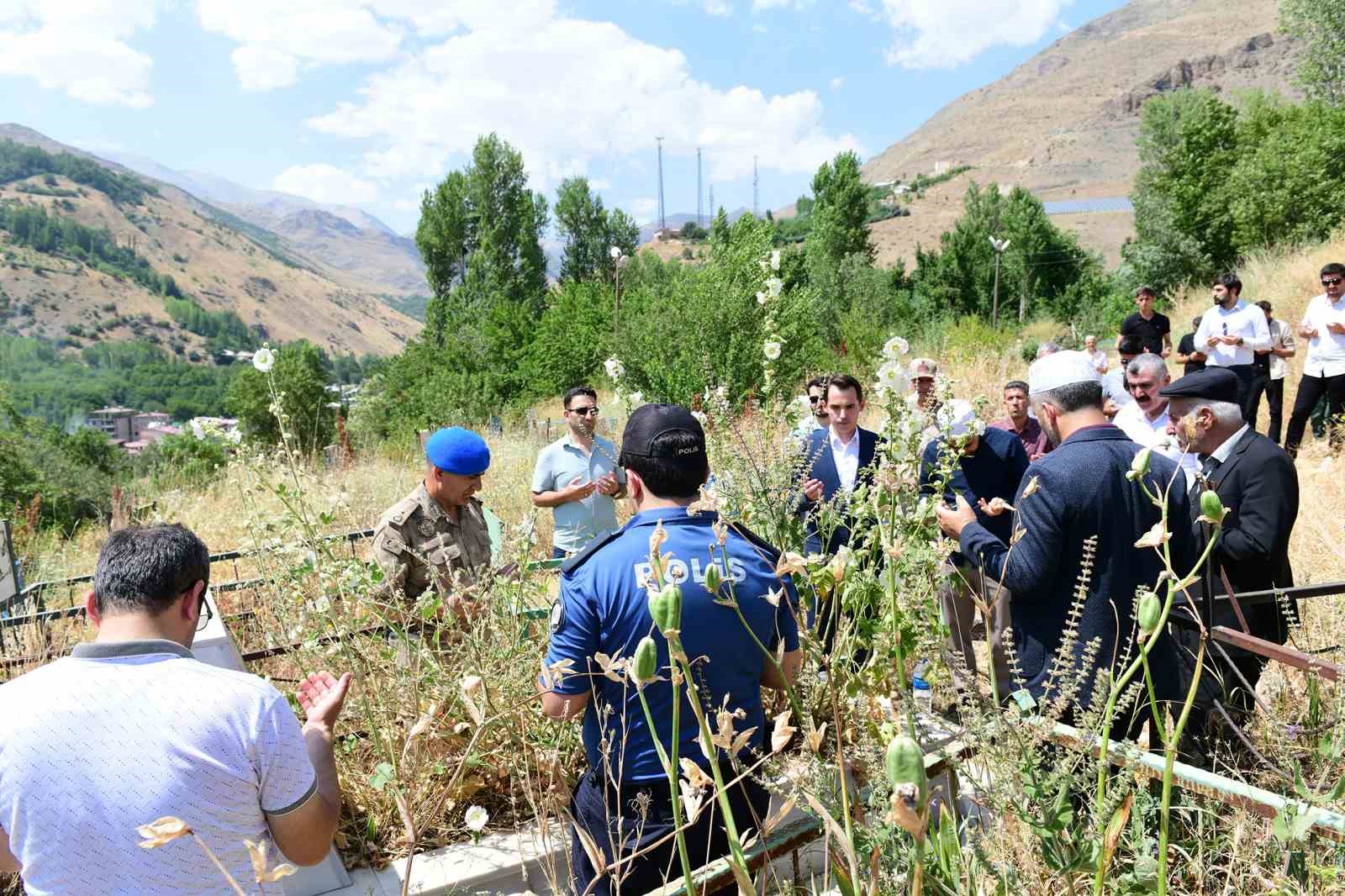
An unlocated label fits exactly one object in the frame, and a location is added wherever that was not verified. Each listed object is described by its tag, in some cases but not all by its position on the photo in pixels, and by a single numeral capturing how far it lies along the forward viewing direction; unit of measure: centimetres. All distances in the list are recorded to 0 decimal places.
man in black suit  282
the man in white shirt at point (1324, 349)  666
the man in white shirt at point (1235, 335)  728
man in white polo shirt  142
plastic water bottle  214
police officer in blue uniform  180
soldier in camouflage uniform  316
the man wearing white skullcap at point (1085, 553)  222
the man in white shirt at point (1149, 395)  400
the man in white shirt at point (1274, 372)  752
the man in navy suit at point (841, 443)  389
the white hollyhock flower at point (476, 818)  180
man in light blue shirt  436
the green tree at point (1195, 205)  2453
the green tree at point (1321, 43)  2323
